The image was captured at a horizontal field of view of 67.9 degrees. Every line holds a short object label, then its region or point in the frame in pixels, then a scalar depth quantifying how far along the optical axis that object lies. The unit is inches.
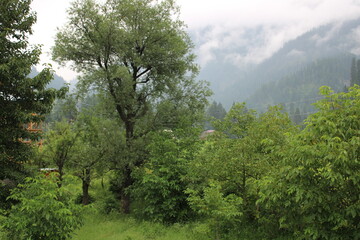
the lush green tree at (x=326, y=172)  253.8
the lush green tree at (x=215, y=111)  4535.9
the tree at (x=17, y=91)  424.8
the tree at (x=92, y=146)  718.5
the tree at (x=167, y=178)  627.5
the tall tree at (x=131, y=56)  684.1
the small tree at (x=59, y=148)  771.2
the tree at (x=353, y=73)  4830.2
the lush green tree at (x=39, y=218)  294.4
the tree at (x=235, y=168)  433.9
